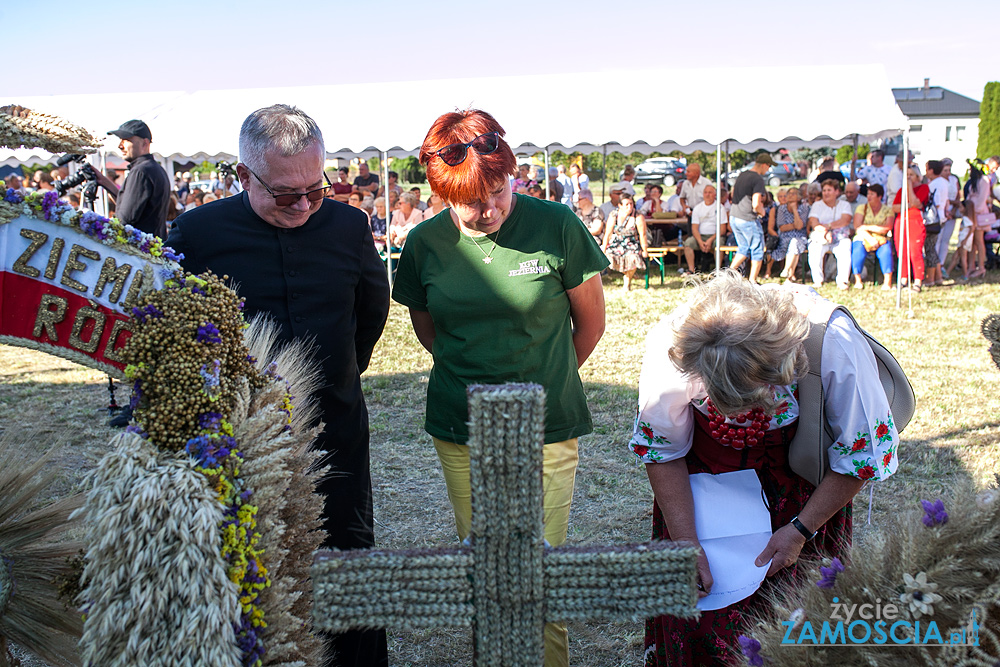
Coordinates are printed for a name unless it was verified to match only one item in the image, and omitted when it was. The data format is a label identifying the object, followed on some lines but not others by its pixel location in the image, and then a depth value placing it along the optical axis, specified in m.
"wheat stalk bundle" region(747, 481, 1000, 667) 1.23
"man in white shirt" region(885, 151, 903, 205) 11.75
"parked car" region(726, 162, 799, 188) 31.11
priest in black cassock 2.01
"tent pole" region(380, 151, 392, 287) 10.95
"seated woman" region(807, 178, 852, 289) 11.02
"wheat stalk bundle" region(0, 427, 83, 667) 1.56
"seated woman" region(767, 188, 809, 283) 11.66
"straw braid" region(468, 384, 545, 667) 1.21
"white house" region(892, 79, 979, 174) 46.21
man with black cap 5.91
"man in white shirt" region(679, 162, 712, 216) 13.30
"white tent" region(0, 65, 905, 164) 11.11
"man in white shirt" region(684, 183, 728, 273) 12.45
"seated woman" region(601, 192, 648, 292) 11.19
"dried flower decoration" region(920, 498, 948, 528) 1.37
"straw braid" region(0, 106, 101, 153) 1.40
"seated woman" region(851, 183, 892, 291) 10.73
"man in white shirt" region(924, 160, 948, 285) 11.25
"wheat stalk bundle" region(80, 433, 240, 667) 1.20
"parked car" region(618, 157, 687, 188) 31.66
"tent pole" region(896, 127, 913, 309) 8.91
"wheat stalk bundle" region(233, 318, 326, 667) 1.34
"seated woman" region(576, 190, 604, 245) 11.92
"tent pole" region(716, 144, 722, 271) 10.78
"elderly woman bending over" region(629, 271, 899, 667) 1.88
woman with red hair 2.30
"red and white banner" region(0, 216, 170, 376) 1.38
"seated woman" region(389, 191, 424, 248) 11.93
